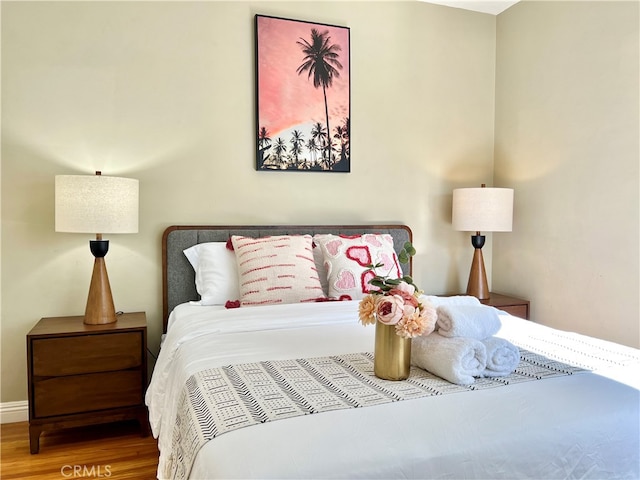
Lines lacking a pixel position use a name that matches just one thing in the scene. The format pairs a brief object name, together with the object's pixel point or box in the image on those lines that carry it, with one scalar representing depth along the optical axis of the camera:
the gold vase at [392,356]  1.36
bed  0.97
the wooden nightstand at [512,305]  3.11
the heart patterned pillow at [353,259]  2.57
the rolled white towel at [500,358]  1.39
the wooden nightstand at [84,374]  2.27
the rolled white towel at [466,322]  1.45
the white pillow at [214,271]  2.57
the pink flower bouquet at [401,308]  1.35
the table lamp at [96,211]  2.31
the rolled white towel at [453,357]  1.33
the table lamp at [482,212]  3.09
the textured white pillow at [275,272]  2.42
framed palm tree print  2.97
